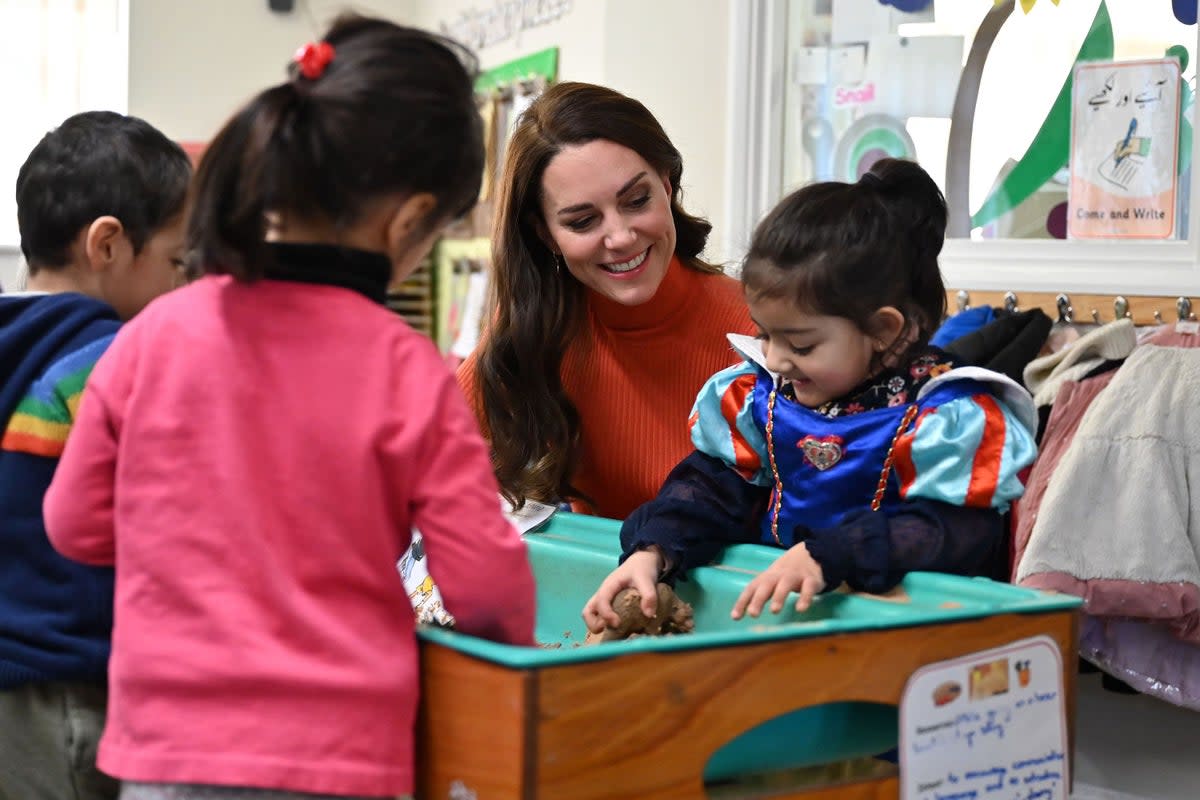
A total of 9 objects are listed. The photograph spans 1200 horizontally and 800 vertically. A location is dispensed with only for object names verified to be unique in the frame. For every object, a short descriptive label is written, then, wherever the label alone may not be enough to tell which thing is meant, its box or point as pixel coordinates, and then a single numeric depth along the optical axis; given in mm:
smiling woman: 1998
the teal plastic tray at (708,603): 1010
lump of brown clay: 1452
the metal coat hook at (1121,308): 2441
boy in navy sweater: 1321
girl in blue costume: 1400
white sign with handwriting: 1156
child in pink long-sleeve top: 1007
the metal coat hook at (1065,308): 2516
